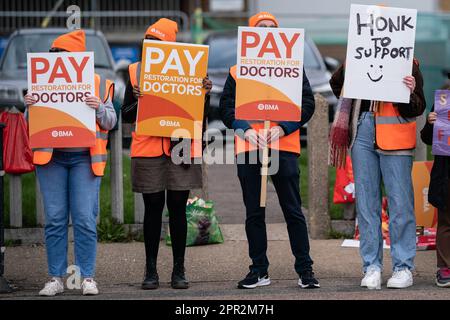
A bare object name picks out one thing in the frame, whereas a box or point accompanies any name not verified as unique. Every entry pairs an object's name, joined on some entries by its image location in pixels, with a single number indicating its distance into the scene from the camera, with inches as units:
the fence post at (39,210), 751.7
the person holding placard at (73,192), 603.5
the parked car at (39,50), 1112.8
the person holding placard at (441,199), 612.4
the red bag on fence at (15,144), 709.9
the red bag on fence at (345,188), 756.0
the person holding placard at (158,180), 612.4
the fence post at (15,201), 750.5
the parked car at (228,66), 1114.7
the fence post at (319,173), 758.5
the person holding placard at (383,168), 606.2
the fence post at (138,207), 761.6
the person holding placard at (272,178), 609.6
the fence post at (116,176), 757.9
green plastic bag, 725.9
